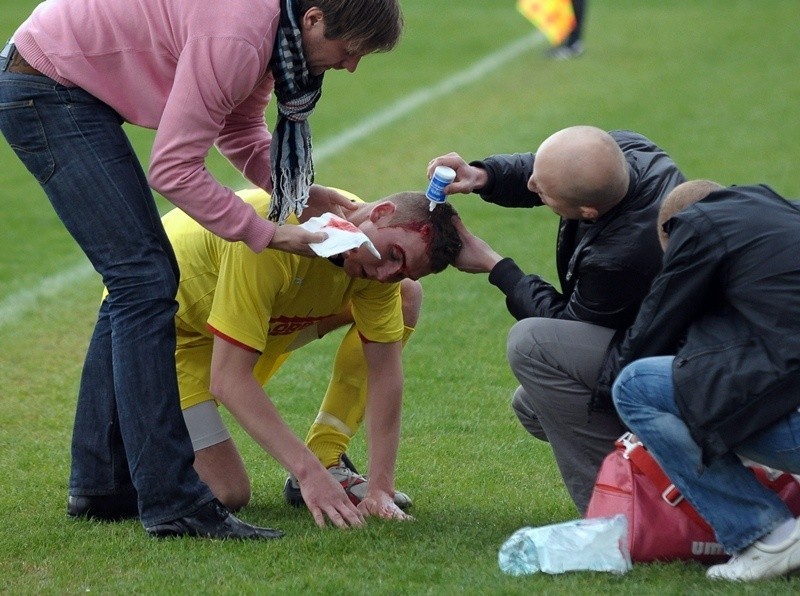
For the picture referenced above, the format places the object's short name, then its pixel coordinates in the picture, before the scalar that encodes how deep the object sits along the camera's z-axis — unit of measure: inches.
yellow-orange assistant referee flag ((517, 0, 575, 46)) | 1343.5
